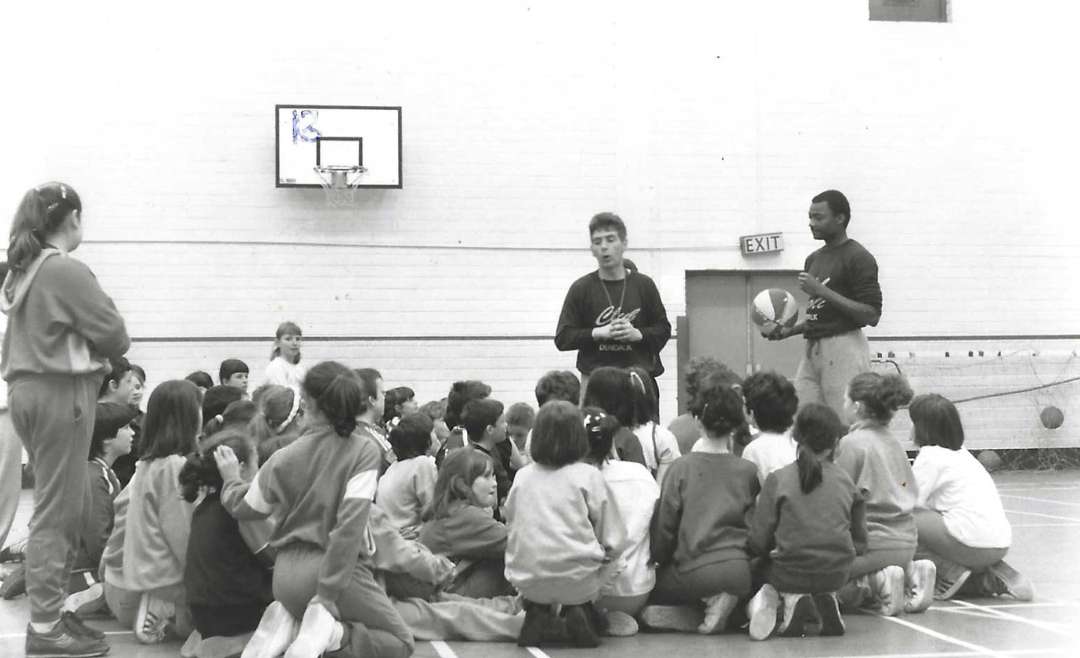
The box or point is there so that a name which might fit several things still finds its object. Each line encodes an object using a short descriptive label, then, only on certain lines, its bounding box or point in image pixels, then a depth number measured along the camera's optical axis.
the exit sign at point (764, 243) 11.56
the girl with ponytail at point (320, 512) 3.82
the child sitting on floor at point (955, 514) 5.21
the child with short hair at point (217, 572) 4.06
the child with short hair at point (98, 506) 4.96
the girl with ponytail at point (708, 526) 4.49
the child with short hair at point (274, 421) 5.09
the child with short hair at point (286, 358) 9.33
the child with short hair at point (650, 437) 5.09
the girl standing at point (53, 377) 3.96
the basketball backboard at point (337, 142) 10.77
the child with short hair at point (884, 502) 4.93
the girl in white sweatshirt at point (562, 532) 4.27
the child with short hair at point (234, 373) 8.23
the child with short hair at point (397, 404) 7.50
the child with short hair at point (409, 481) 4.96
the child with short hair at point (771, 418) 4.82
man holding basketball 5.98
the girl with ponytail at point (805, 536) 4.41
